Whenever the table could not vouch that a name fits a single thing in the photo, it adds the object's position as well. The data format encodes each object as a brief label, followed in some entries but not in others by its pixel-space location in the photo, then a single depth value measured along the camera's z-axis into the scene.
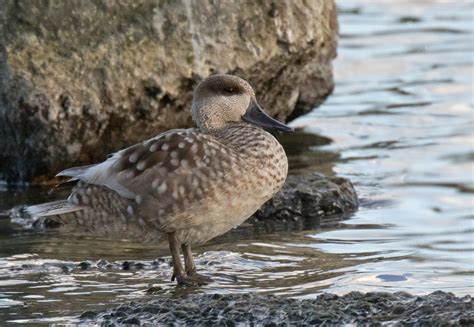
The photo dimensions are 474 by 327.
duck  13.31
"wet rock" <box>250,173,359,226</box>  17.11
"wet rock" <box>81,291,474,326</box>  11.18
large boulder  17.92
